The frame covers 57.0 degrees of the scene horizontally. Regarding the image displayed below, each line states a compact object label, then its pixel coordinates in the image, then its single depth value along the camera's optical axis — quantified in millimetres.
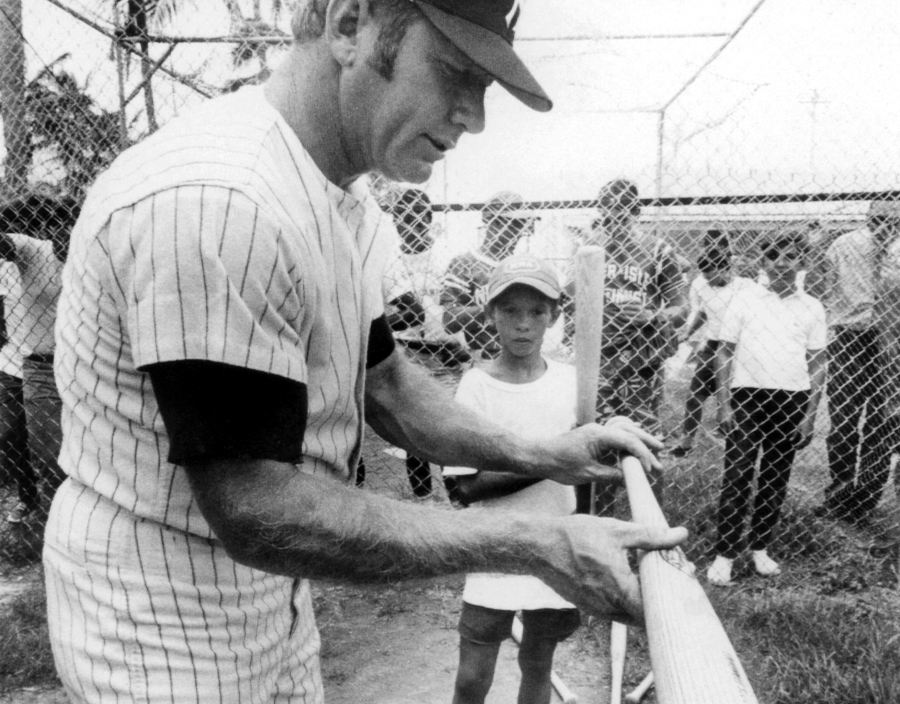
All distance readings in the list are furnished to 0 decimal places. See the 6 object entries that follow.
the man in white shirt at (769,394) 4480
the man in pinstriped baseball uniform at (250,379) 1010
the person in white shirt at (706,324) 5613
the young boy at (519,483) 2719
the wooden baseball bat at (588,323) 2514
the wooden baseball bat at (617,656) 3169
